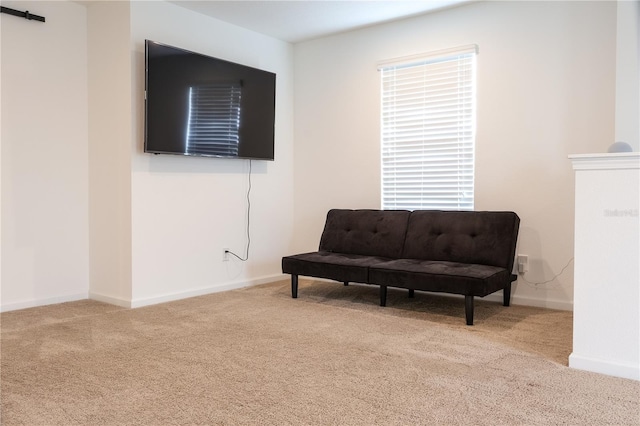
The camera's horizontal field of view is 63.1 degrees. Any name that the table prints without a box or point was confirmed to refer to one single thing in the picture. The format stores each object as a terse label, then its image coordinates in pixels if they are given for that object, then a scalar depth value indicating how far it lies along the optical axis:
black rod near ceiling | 4.00
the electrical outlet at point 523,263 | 4.22
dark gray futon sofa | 3.69
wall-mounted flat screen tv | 4.19
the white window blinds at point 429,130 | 4.53
